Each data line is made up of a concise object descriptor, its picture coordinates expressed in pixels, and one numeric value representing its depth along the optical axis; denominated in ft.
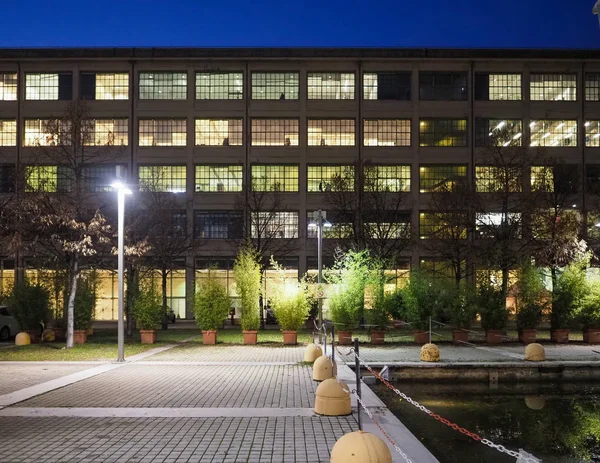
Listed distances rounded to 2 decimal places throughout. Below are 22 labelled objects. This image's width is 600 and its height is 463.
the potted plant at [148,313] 91.20
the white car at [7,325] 103.20
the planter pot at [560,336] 94.48
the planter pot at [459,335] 91.45
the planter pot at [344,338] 88.99
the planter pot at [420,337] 91.35
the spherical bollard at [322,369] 50.70
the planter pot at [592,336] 94.22
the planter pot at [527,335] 93.51
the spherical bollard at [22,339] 89.25
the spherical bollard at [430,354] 68.23
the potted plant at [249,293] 91.86
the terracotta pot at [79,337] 90.68
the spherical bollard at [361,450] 22.95
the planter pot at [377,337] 90.79
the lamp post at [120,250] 67.41
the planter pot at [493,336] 91.20
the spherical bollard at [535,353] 68.95
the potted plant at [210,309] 90.48
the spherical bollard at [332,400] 38.09
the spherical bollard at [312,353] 65.41
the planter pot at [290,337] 90.12
